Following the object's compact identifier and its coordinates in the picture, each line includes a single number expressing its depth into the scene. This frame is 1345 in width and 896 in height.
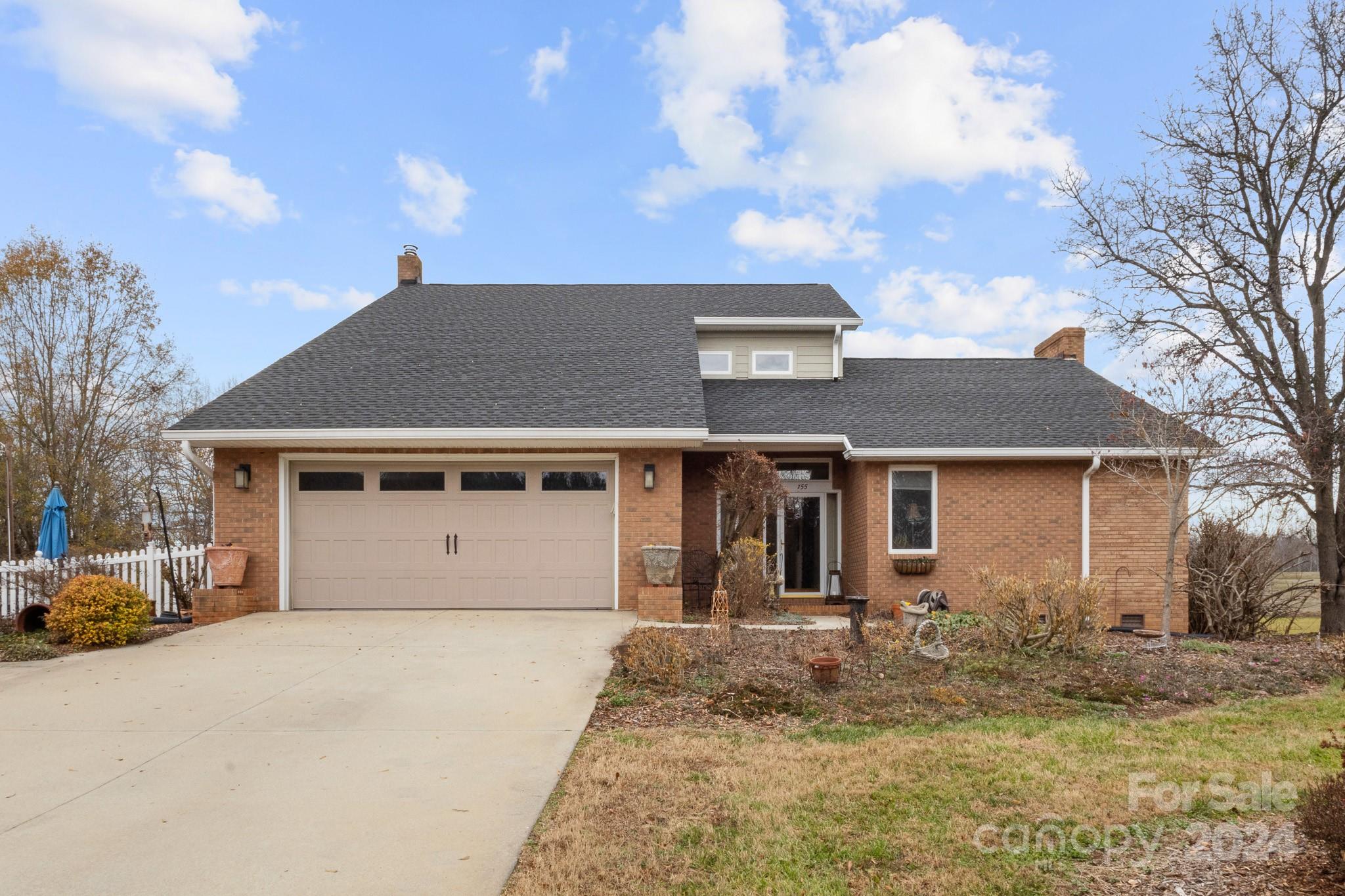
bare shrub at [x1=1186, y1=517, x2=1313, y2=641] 11.64
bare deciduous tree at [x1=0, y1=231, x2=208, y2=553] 22.12
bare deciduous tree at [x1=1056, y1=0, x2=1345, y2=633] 11.54
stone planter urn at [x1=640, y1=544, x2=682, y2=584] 11.41
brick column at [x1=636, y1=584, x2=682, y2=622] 11.25
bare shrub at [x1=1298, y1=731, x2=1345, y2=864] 3.04
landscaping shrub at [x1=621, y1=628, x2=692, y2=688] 7.31
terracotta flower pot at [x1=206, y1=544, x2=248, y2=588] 11.54
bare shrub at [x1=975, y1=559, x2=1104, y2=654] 8.23
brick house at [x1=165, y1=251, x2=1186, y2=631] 11.95
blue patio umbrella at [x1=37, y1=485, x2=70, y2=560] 11.38
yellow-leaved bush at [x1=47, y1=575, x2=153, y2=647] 9.29
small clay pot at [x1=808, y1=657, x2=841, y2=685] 7.05
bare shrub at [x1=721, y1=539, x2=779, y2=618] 11.73
